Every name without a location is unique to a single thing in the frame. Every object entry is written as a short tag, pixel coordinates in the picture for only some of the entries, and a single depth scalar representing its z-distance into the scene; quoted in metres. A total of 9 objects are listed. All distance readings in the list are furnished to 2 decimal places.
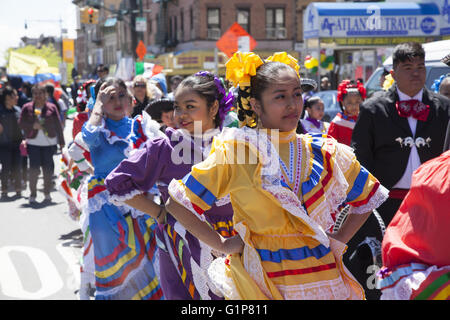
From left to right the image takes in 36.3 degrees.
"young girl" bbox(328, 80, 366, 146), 7.47
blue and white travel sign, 20.61
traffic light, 33.94
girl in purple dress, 3.98
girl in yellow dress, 2.79
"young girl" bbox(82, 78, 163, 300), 5.62
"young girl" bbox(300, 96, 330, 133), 8.80
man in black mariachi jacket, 4.69
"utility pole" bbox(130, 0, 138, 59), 33.26
